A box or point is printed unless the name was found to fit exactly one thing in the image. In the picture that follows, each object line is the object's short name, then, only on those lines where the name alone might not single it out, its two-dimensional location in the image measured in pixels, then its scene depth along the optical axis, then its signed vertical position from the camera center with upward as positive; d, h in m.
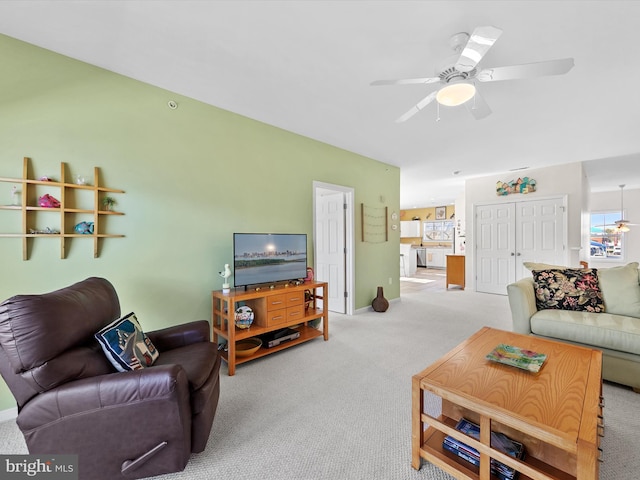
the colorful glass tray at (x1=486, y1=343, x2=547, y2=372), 1.49 -0.70
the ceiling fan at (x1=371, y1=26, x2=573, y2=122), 1.55 +1.07
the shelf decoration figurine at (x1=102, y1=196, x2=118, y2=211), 2.18 +0.31
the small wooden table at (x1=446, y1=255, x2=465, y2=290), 6.36 -0.76
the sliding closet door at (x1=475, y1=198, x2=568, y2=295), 5.13 -0.04
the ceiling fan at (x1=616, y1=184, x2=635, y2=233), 7.24 +0.37
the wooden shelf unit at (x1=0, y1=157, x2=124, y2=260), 1.86 +0.24
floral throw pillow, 2.58 -0.53
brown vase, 4.36 -1.05
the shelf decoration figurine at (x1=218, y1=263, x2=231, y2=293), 2.60 -0.36
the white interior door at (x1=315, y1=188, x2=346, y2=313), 4.26 -0.09
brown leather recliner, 1.21 -0.75
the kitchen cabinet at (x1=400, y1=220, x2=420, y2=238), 11.10 +0.41
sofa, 2.09 -0.70
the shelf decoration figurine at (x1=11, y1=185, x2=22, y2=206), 1.85 +0.31
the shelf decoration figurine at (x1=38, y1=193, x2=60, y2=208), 1.92 +0.28
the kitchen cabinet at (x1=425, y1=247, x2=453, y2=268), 10.05 -0.69
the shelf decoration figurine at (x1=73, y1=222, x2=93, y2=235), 2.05 +0.10
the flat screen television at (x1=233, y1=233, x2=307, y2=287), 2.71 -0.20
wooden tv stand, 2.45 -0.78
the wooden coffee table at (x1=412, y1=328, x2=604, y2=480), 1.05 -0.73
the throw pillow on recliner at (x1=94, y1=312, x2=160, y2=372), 1.49 -0.61
